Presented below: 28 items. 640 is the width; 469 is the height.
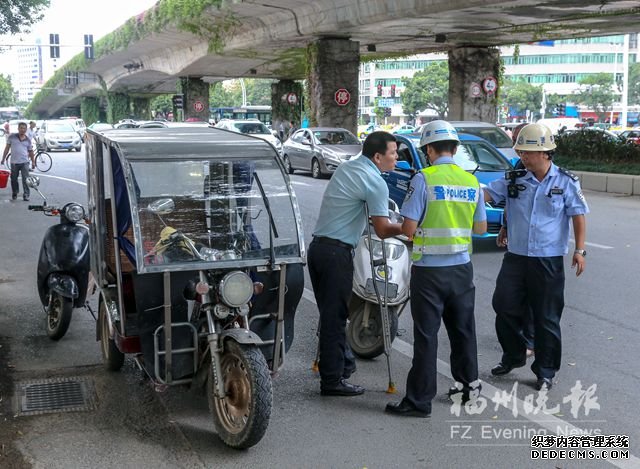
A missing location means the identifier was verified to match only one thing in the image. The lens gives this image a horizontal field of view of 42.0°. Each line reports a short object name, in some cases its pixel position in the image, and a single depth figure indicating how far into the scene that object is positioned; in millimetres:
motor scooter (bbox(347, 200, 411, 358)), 6086
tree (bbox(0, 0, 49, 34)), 26297
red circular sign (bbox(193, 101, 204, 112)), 47656
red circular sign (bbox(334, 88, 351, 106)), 28469
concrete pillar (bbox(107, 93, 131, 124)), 62219
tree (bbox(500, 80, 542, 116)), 92438
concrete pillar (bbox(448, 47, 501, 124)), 29344
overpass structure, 21922
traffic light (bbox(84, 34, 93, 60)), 42531
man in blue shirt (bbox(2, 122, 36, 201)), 17938
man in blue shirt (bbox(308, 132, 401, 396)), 5402
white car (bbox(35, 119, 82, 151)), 40656
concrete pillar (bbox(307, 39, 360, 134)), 27922
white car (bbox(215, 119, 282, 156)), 33344
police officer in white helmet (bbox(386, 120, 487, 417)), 5121
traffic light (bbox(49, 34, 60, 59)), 44250
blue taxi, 12734
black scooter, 7078
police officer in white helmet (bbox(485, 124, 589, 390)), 5738
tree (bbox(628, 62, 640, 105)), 95562
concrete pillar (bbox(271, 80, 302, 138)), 46028
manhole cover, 5469
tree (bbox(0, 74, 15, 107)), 130425
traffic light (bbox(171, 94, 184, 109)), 47969
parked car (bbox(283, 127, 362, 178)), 24062
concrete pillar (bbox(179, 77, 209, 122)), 47341
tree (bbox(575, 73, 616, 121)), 88625
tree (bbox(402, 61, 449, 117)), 84250
